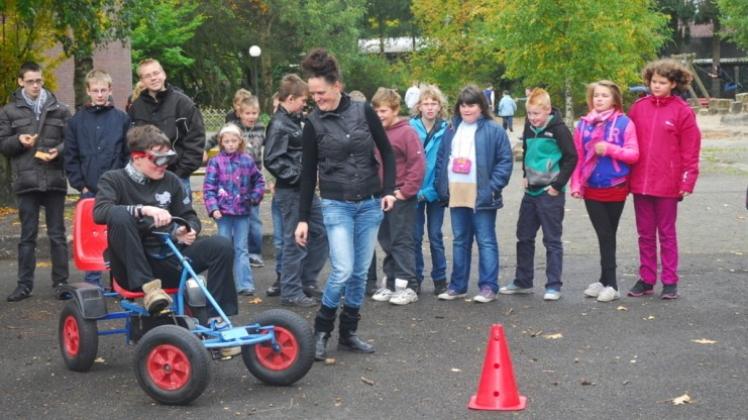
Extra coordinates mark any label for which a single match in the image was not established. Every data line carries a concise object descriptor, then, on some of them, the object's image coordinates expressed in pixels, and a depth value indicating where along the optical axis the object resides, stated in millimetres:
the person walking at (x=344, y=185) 7562
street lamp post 41738
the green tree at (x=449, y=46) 49375
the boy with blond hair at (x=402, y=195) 9648
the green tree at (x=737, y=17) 44000
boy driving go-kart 7293
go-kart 6570
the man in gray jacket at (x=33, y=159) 10117
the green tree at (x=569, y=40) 23031
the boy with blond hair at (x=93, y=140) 9812
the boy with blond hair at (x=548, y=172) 9617
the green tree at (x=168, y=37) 39812
